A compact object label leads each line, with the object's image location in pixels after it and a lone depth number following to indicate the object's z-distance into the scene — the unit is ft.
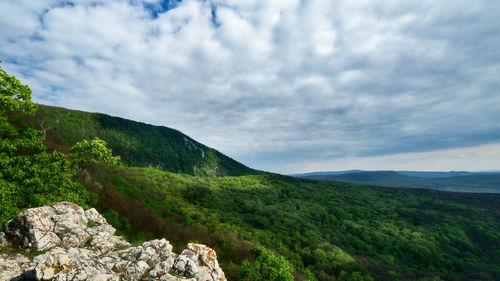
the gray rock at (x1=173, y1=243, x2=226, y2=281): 53.42
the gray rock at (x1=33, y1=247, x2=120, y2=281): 38.45
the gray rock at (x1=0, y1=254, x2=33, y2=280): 42.25
